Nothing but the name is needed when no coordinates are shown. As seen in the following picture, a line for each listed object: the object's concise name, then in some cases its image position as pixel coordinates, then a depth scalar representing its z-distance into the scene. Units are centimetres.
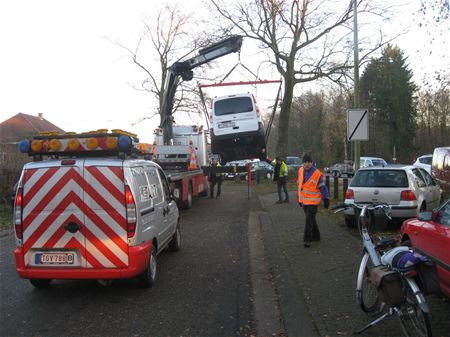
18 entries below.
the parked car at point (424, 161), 2232
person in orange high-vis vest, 857
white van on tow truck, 1617
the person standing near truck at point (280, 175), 1731
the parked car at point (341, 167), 3534
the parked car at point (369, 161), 3124
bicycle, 370
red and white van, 556
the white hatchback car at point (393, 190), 980
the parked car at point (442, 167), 1427
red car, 424
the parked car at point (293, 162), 3738
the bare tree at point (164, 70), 4103
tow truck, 1512
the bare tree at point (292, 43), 2544
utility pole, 1492
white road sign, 1237
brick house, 1593
